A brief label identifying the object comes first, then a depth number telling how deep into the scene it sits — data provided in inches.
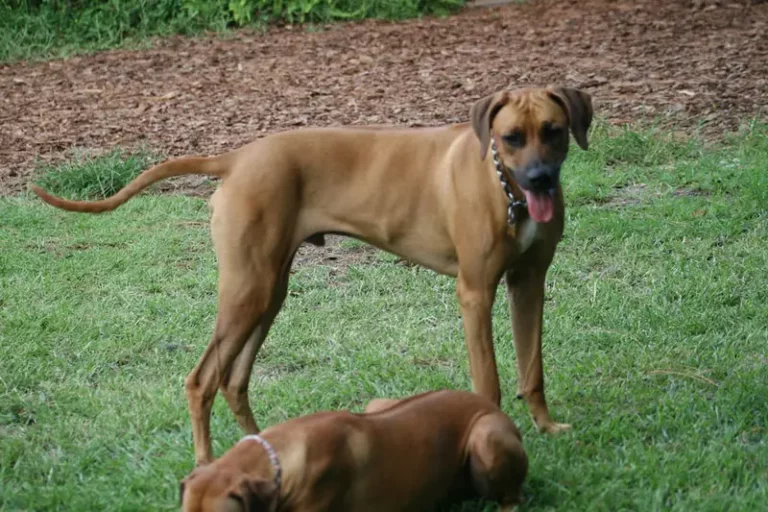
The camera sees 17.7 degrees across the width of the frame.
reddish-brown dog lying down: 306.2
